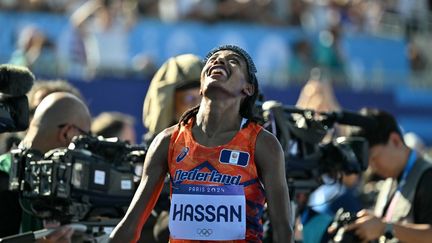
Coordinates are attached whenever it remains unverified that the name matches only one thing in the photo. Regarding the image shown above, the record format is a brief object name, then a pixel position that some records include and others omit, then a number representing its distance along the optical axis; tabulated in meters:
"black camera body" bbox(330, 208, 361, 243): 12.54
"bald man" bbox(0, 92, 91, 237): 11.75
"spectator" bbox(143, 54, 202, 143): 13.48
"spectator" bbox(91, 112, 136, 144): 16.69
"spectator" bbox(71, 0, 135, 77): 25.23
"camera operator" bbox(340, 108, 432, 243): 12.70
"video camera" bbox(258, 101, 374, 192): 12.02
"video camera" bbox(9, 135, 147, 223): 10.84
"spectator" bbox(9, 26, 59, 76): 23.36
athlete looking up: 9.06
